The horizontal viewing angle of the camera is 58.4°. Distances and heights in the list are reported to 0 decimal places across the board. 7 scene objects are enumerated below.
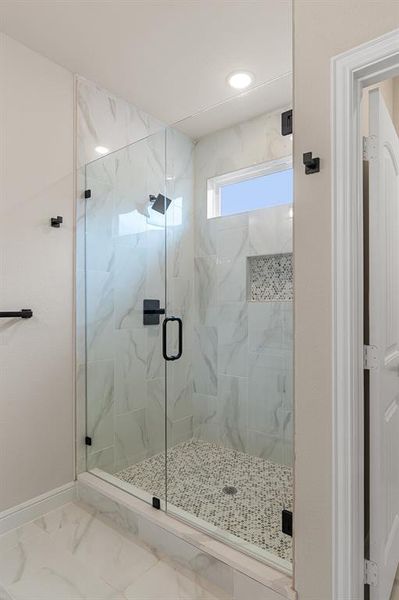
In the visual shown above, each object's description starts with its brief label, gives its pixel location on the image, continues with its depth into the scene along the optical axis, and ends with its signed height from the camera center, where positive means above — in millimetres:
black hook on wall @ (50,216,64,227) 2127 +480
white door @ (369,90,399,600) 1257 -166
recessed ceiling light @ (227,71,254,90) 2283 +1455
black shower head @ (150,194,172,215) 2512 +697
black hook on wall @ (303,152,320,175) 1222 +473
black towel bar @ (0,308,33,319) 1853 -66
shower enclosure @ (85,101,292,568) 2359 -127
